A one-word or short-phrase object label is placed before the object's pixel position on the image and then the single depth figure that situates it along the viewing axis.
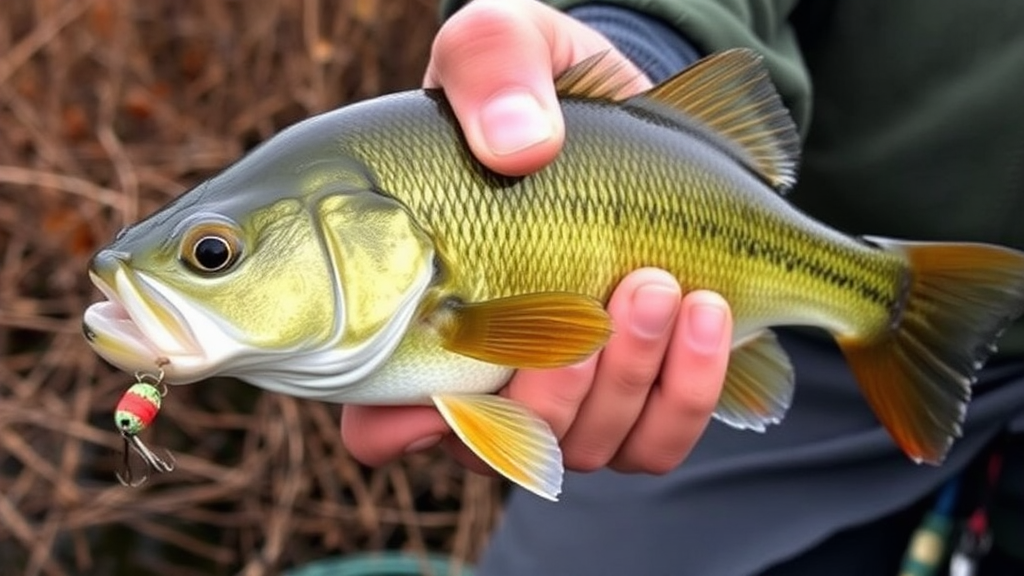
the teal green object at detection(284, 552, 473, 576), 0.46
